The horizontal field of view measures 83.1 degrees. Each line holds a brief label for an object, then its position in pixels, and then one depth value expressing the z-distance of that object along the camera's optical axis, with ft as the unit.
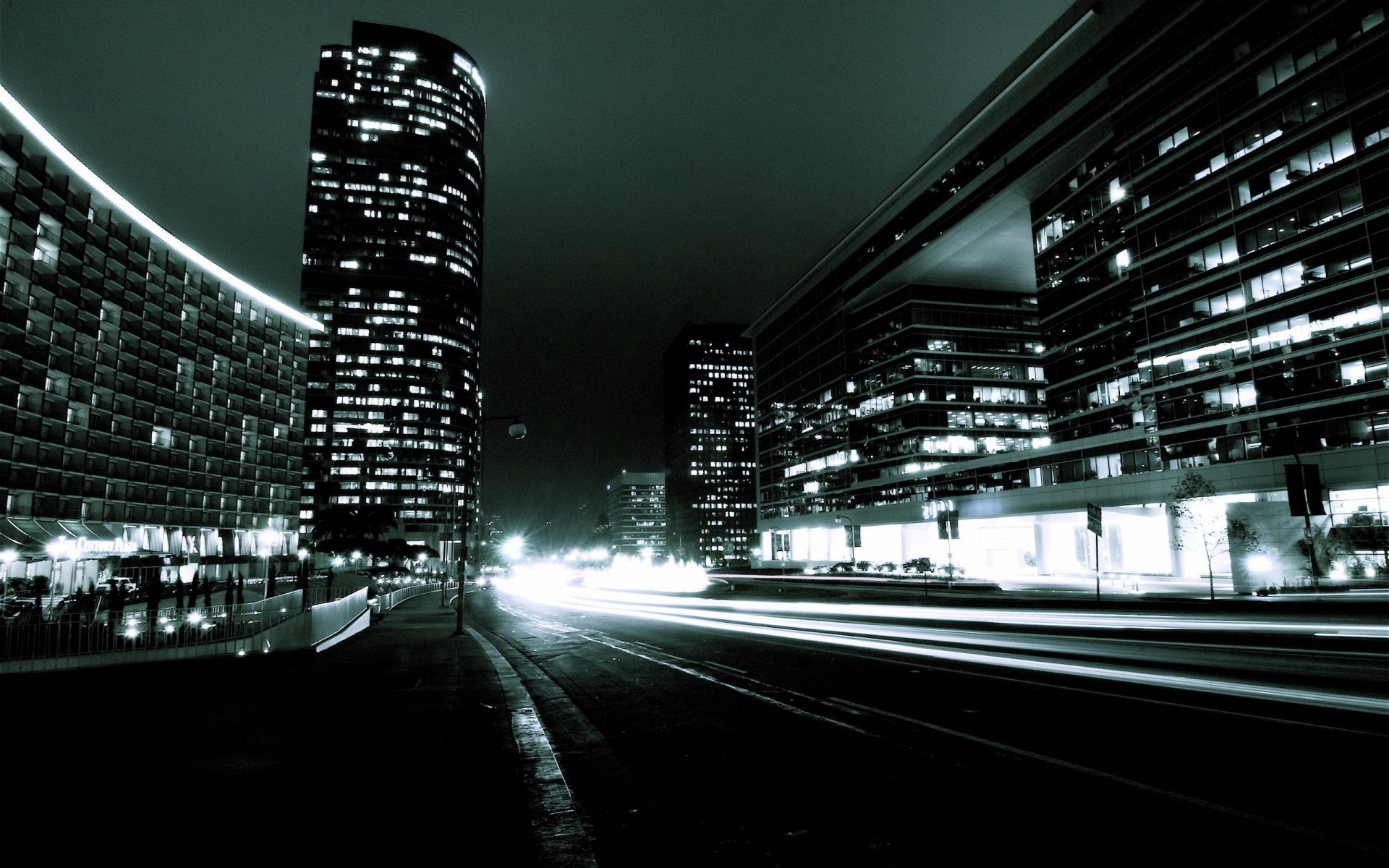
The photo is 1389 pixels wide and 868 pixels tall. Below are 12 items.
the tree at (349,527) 295.28
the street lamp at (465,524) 77.61
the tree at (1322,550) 127.13
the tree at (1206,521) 129.70
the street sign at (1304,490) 105.50
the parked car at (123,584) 127.85
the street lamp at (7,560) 159.33
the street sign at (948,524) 142.82
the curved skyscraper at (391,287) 547.90
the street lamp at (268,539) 306.35
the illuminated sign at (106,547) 210.18
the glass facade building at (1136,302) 163.63
